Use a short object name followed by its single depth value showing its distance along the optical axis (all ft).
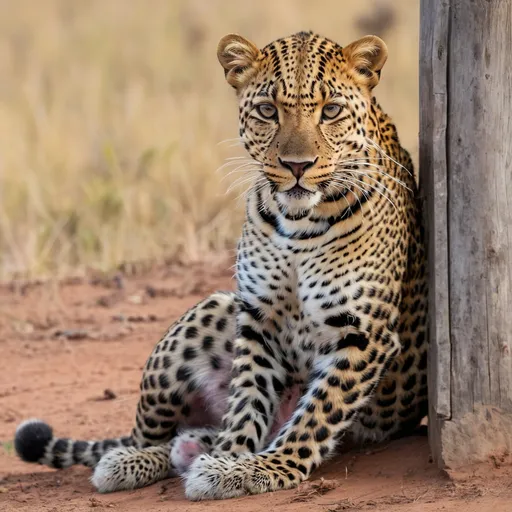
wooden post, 30.68
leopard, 33.42
